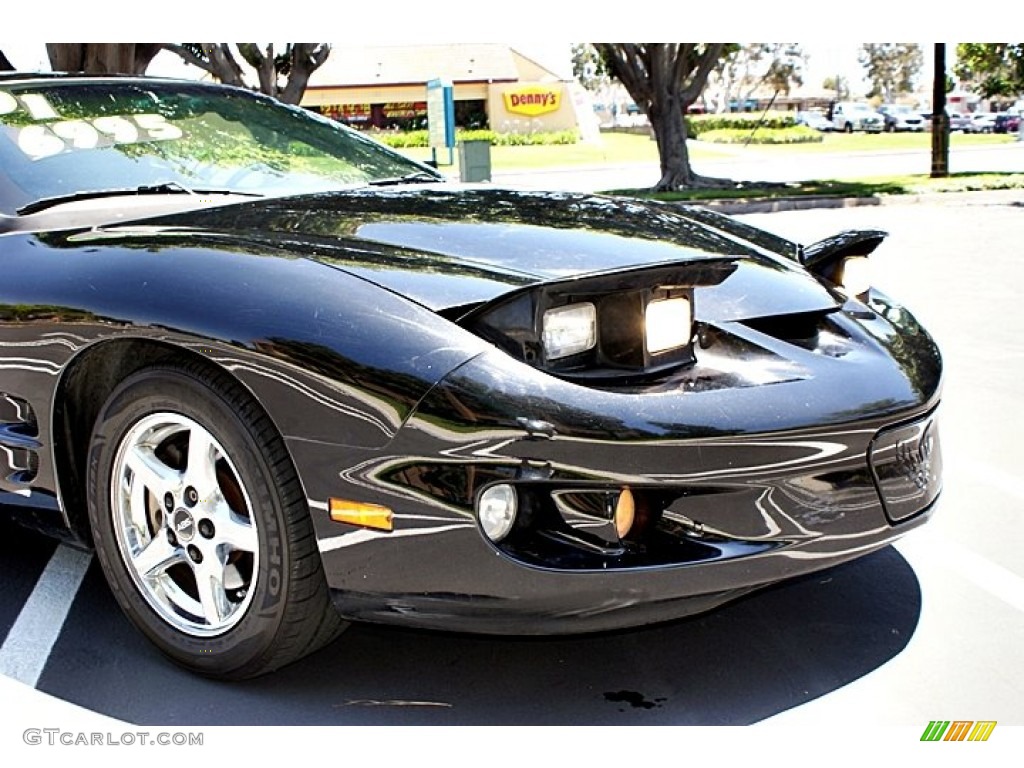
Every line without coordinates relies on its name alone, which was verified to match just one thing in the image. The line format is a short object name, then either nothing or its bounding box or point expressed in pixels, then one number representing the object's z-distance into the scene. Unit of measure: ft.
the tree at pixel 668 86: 68.28
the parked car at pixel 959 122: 174.50
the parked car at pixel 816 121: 189.67
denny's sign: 173.88
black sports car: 7.70
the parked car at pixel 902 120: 179.32
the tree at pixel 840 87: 409.69
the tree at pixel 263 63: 62.64
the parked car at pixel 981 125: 171.32
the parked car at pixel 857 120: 183.52
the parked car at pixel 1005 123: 166.09
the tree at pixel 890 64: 314.96
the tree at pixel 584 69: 285.00
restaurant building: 175.11
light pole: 65.10
